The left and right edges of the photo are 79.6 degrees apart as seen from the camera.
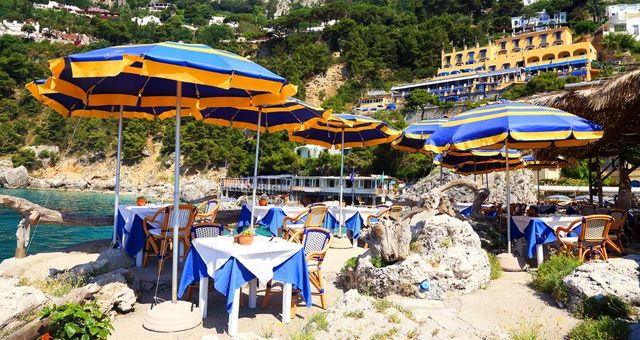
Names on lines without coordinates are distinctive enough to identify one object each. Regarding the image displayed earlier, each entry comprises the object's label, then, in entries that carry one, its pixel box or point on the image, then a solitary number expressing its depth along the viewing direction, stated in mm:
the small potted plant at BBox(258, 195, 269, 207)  7247
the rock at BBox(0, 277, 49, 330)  2946
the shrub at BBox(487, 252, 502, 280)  5029
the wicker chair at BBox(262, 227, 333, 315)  4148
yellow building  46031
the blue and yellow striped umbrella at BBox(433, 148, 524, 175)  9211
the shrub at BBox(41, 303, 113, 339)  2783
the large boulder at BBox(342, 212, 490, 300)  4332
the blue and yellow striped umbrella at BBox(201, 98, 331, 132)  6523
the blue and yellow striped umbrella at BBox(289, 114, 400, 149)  8016
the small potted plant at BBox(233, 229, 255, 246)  3697
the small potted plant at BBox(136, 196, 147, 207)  5755
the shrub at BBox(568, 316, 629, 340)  2936
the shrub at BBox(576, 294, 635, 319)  3406
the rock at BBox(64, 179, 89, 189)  49594
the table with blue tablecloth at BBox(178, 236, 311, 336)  3379
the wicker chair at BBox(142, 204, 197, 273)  4988
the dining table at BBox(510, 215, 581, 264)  5297
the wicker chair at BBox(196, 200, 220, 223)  6492
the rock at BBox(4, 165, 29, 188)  47000
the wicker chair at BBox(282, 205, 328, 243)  6460
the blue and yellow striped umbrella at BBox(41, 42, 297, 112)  3244
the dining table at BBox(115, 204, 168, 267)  5238
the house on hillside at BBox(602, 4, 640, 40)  53500
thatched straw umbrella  6233
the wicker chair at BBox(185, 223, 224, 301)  4949
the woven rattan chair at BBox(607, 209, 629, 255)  5531
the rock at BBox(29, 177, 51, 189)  48562
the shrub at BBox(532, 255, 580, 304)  4020
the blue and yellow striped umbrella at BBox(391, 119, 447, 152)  8695
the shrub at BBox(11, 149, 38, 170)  51750
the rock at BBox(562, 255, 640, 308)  3617
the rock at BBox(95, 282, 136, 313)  3703
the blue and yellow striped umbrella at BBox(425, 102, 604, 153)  5094
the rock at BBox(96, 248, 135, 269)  4840
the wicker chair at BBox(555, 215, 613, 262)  4941
